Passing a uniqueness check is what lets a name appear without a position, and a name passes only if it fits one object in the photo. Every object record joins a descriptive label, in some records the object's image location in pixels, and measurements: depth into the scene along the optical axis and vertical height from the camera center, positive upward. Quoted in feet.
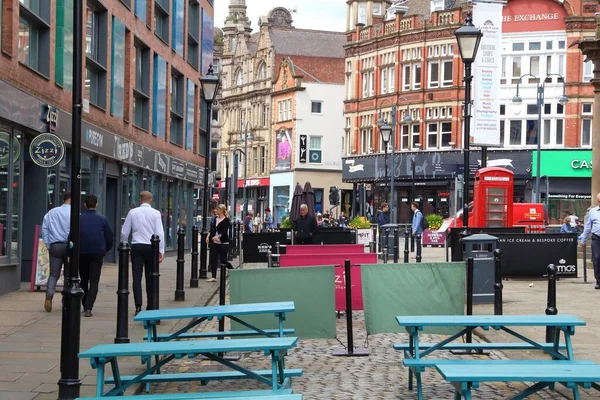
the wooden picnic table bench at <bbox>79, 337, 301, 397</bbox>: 24.67 -3.55
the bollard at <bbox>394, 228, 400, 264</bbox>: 85.27 -3.92
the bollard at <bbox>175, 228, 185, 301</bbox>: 60.54 -4.25
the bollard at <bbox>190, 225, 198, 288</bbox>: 73.80 -4.96
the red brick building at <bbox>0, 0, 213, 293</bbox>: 65.67 +7.50
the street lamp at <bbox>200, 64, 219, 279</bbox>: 84.58 +7.67
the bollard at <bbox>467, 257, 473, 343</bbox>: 40.52 -3.07
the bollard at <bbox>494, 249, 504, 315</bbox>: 42.14 -3.35
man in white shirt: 53.88 -1.91
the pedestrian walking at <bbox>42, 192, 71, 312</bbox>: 54.03 -2.07
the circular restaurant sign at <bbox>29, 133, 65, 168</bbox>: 58.59 +2.33
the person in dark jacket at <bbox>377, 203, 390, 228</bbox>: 148.54 -2.42
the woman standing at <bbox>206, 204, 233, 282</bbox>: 81.30 -2.88
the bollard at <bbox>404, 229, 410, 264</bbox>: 75.00 -3.62
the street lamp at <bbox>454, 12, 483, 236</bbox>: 63.67 +8.80
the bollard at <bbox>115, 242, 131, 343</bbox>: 39.88 -4.05
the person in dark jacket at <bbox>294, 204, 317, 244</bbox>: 87.92 -2.29
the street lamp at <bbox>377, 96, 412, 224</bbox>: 183.31 +19.74
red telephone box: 142.00 +0.46
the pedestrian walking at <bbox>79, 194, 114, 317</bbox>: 52.16 -2.78
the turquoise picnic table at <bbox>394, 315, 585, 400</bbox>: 29.09 -3.36
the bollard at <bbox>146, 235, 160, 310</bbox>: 46.68 -3.51
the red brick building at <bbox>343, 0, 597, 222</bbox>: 213.05 +21.95
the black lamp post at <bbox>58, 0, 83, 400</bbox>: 29.32 -2.28
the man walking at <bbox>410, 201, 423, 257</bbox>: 127.12 -2.63
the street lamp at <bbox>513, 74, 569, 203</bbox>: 173.68 +16.39
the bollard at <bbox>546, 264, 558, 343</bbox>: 38.37 -3.30
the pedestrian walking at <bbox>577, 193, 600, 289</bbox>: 70.74 -1.94
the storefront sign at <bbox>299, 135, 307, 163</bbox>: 310.24 +13.94
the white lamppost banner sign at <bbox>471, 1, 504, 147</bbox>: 128.67 +16.39
